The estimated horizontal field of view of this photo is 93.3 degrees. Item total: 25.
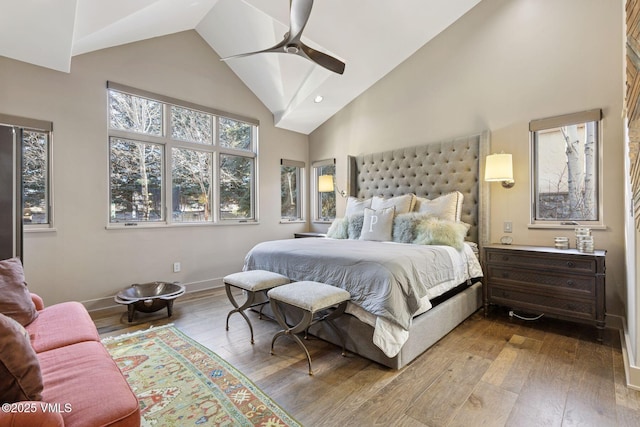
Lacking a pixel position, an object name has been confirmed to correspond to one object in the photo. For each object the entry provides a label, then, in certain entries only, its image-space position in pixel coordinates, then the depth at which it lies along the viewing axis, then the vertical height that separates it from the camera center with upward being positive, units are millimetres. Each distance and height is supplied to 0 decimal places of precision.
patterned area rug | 1658 -1117
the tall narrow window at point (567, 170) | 2992 +440
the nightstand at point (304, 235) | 5029 -370
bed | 2170 -426
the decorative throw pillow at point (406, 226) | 3299 -153
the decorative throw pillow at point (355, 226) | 3875 -172
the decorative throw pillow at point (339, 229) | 4008 -220
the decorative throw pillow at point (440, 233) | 3051 -213
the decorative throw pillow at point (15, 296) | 1751 -491
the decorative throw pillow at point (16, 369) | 979 -517
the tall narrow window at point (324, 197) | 5449 +300
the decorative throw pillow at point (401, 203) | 3836 +122
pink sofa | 922 -671
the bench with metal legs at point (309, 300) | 2096 -623
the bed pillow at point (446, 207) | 3588 +67
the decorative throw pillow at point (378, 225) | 3531 -146
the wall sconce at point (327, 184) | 5082 +488
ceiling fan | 2266 +1466
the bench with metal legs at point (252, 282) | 2576 -604
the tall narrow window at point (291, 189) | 5464 +439
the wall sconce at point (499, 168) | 3268 +483
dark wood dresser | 2553 -645
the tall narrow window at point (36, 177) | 3098 +386
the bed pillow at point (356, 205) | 4344 +110
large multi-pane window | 3689 +727
